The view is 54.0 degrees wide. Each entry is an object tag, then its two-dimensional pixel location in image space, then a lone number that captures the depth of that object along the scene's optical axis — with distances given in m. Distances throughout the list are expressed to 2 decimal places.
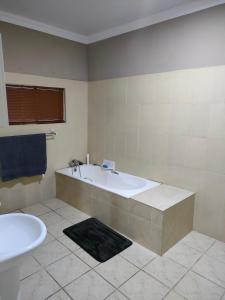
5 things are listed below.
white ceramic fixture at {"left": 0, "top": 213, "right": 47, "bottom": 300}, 1.22
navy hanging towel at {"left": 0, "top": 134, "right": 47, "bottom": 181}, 2.73
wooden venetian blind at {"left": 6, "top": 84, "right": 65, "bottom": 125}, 2.83
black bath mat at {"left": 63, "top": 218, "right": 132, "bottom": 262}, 2.21
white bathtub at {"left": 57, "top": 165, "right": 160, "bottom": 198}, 2.61
